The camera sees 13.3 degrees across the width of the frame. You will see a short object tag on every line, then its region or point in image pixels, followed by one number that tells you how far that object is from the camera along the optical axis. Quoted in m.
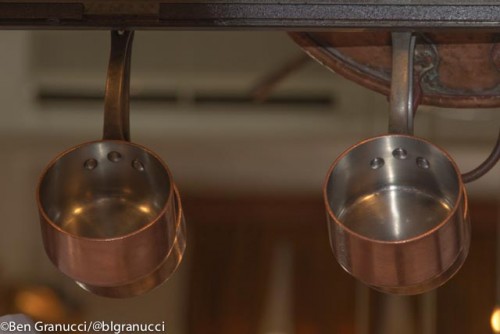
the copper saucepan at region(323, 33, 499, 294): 1.98
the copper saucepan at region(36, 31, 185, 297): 2.01
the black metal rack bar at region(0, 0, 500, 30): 2.00
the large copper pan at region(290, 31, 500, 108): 2.17
